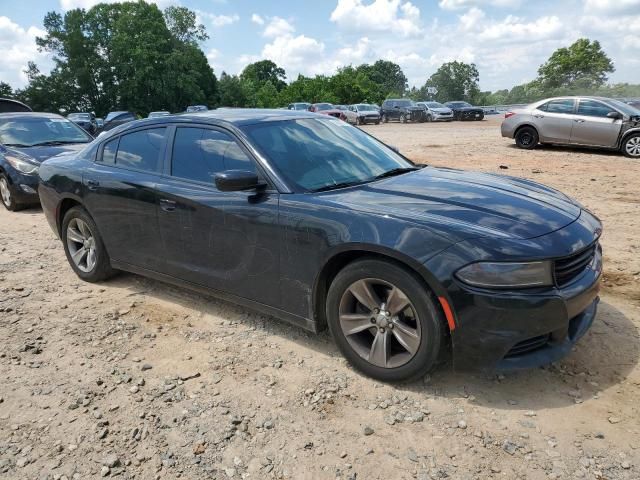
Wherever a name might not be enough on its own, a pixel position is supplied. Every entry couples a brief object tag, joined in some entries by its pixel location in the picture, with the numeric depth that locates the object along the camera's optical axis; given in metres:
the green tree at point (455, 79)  107.72
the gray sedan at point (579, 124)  12.23
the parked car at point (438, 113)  34.34
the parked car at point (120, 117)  16.02
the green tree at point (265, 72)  115.56
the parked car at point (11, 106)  11.56
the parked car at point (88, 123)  19.61
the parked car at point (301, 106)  31.39
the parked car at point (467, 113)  35.45
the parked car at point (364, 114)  32.91
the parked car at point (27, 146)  8.10
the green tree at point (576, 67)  64.12
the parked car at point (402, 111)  34.78
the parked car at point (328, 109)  29.89
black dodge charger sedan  2.66
